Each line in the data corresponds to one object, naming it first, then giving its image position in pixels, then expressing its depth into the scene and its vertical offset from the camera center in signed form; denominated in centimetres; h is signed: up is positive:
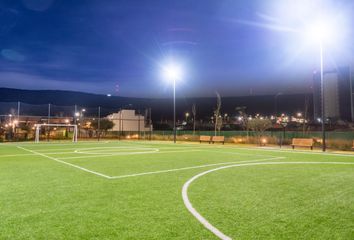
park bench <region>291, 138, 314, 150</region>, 1908 -75
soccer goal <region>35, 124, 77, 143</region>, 3216 +10
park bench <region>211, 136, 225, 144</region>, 2741 -76
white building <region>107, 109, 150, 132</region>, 5309 +181
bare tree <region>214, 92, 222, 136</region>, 3738 +167
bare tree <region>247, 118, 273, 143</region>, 3050 +76
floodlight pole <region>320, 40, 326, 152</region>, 1780 +187
